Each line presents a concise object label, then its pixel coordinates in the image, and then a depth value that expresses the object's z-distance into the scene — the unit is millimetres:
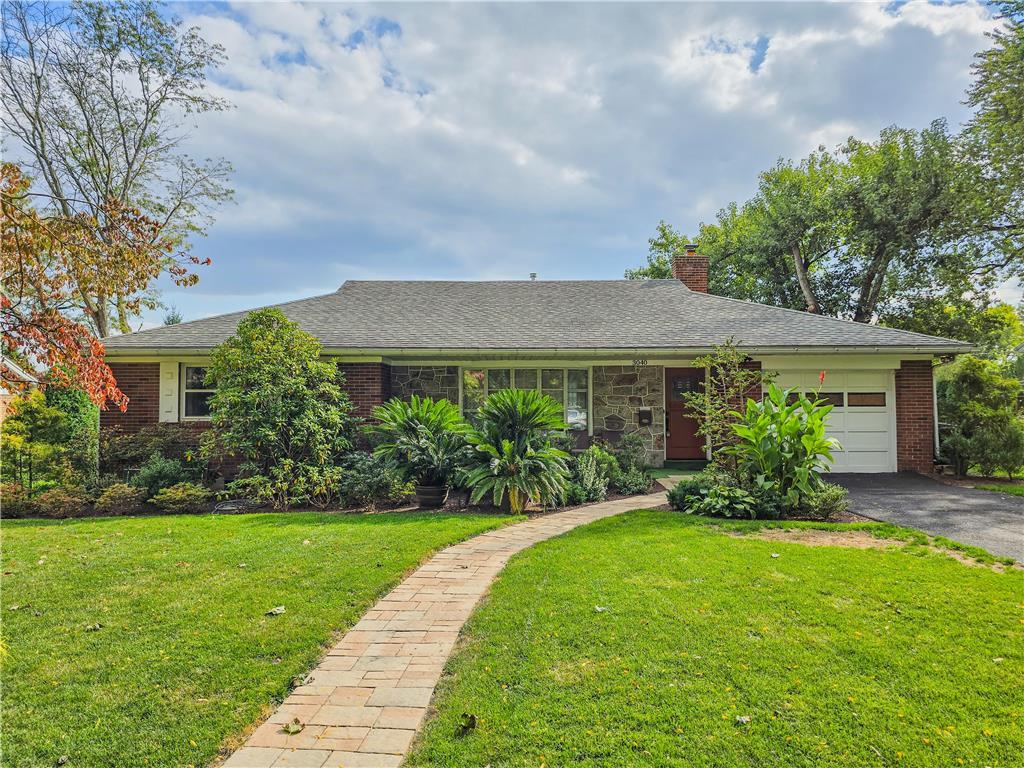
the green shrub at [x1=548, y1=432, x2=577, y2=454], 9542
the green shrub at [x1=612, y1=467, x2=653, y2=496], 9125
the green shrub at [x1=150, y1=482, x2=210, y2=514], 8125
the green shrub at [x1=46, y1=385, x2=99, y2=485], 8961
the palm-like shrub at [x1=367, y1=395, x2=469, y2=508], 8188
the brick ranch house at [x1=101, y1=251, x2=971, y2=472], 10414
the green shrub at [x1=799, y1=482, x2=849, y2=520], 6922
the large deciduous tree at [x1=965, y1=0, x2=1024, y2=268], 13070
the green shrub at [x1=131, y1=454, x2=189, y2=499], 8727
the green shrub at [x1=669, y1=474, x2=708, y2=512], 7516
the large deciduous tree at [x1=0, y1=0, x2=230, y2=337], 15812
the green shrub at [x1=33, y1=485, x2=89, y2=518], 7914
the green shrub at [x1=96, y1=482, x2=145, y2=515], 8047
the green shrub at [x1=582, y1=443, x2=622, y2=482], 9336
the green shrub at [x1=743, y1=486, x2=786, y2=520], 6992
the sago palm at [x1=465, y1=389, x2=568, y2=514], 7664
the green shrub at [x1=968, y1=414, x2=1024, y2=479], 9852
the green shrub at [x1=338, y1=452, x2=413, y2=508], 8047
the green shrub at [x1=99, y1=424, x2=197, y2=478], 9492
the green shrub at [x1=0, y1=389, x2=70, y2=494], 8477
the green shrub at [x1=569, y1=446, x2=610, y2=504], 8461
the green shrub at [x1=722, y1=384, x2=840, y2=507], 7047
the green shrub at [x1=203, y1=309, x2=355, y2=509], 8250
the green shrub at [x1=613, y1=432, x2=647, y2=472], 10056
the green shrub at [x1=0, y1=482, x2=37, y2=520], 7926
